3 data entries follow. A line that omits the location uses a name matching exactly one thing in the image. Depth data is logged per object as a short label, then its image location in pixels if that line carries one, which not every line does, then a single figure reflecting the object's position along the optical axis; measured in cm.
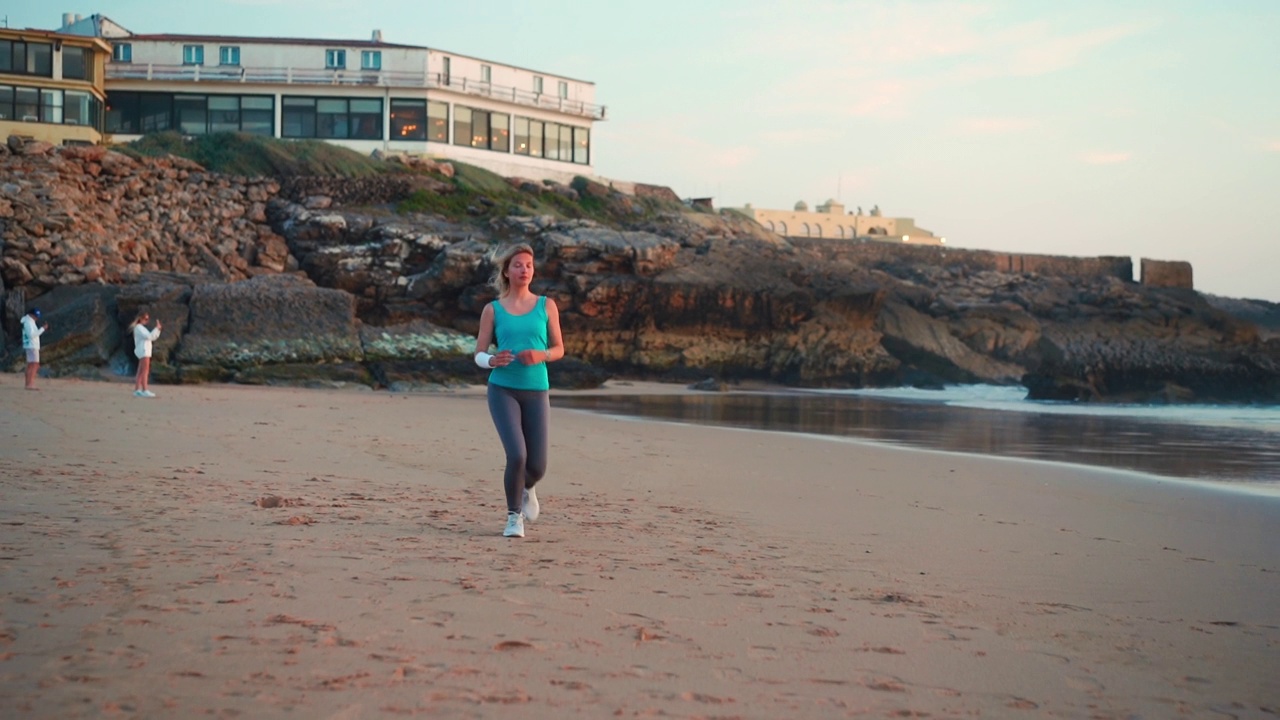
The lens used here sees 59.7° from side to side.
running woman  593
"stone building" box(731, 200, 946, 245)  7431
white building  4275
